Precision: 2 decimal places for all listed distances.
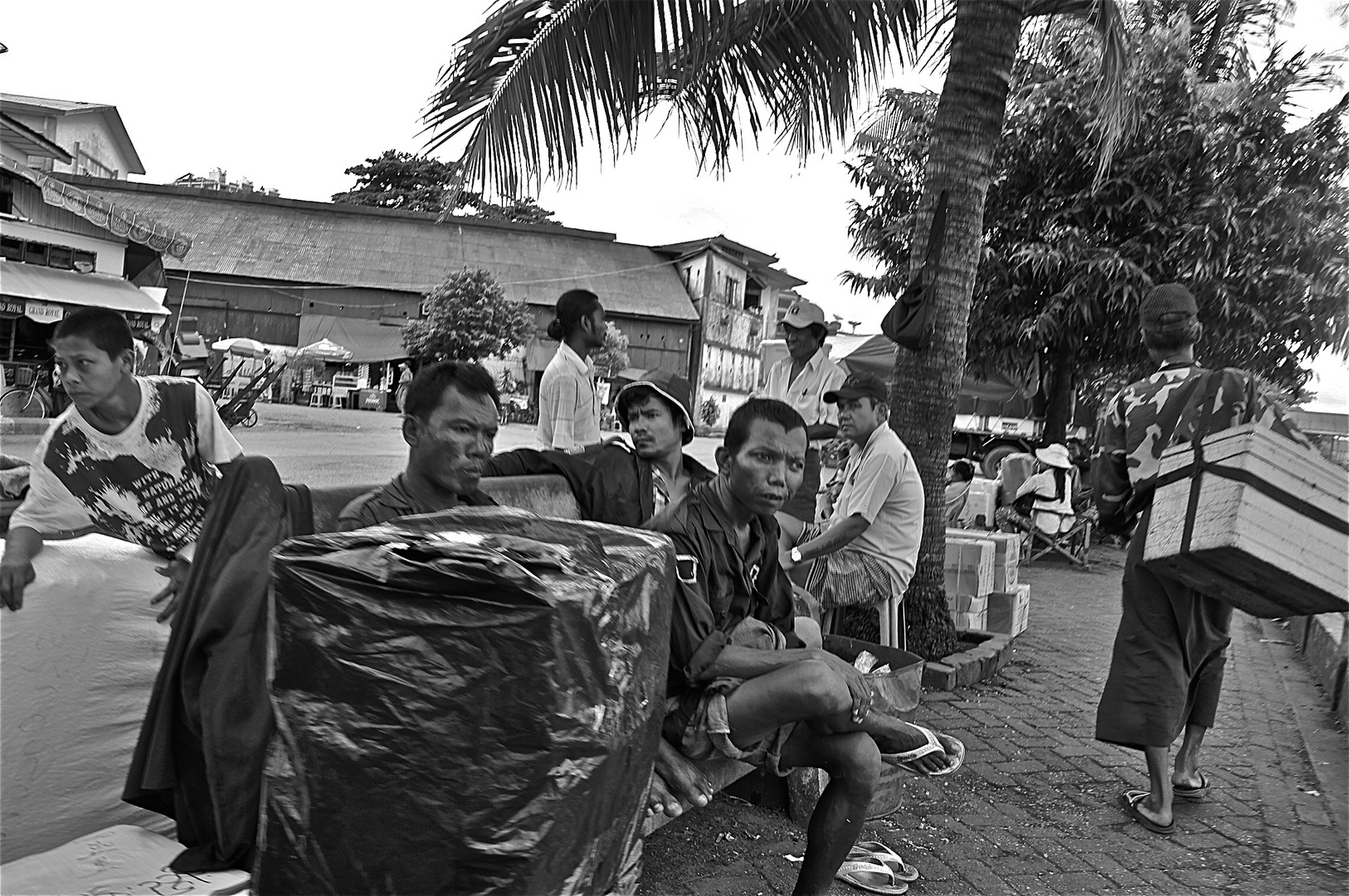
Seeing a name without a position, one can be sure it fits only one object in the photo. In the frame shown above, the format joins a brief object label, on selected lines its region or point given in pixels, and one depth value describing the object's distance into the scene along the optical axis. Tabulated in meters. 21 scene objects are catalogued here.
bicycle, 18.50
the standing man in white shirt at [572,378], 5.55
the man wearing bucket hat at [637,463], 4.48
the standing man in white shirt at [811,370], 7.02
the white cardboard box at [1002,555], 7.41
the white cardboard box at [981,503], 13.13
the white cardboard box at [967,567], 7.07
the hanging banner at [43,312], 19.42
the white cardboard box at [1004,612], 7.39
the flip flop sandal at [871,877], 3.41
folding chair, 13.14
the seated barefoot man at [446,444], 2.96
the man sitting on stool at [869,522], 5.34
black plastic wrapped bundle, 1.78
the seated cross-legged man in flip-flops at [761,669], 2.93
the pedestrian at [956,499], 10.06
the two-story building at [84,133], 30.88
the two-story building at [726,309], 47.22
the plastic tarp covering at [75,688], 2.96
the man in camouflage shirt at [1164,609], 4.16
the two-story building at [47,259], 18.20
